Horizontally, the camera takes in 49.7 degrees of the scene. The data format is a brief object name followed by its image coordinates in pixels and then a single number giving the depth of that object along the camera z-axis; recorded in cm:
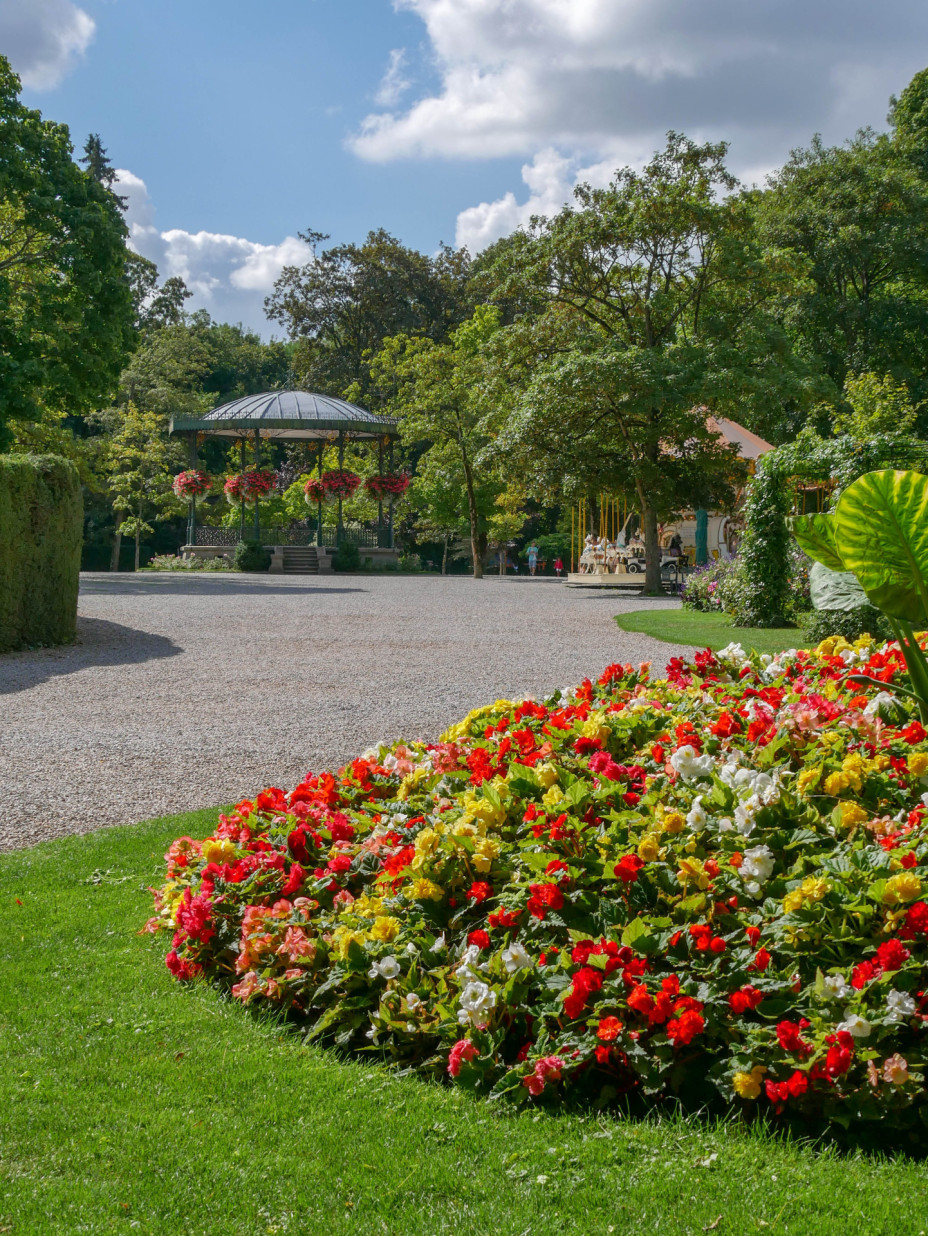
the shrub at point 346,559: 2980
